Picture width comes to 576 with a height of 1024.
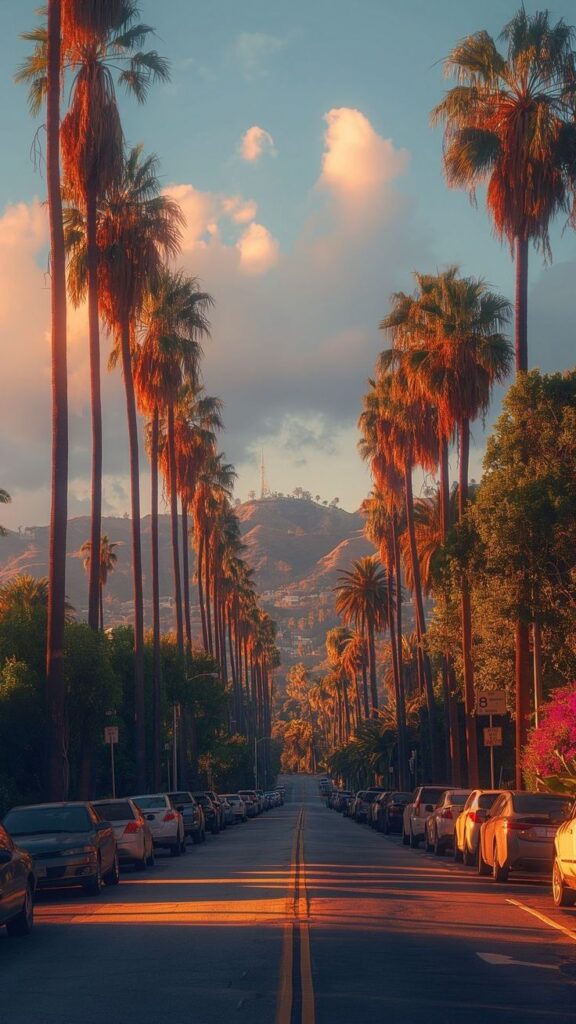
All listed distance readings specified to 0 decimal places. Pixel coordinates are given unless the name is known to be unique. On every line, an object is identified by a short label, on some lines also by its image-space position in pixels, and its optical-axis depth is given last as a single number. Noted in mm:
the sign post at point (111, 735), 38906
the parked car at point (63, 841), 20203
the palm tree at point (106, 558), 77138
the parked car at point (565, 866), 17062
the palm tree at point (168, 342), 50875
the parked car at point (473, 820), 26688
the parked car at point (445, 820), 32062
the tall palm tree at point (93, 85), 32594
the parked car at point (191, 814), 40531
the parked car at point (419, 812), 37062
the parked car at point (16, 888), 14602
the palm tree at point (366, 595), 98438
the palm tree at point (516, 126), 32781
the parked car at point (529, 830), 21609
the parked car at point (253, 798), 76688
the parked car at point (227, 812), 58962
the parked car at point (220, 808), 52684
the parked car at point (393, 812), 48625
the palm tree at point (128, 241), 40875
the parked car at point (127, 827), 26750
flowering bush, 30625
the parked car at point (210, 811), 49097
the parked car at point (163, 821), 32969
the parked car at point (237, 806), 65875
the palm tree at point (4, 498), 48397
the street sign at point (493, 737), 38781
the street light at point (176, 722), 61469
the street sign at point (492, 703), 37938
